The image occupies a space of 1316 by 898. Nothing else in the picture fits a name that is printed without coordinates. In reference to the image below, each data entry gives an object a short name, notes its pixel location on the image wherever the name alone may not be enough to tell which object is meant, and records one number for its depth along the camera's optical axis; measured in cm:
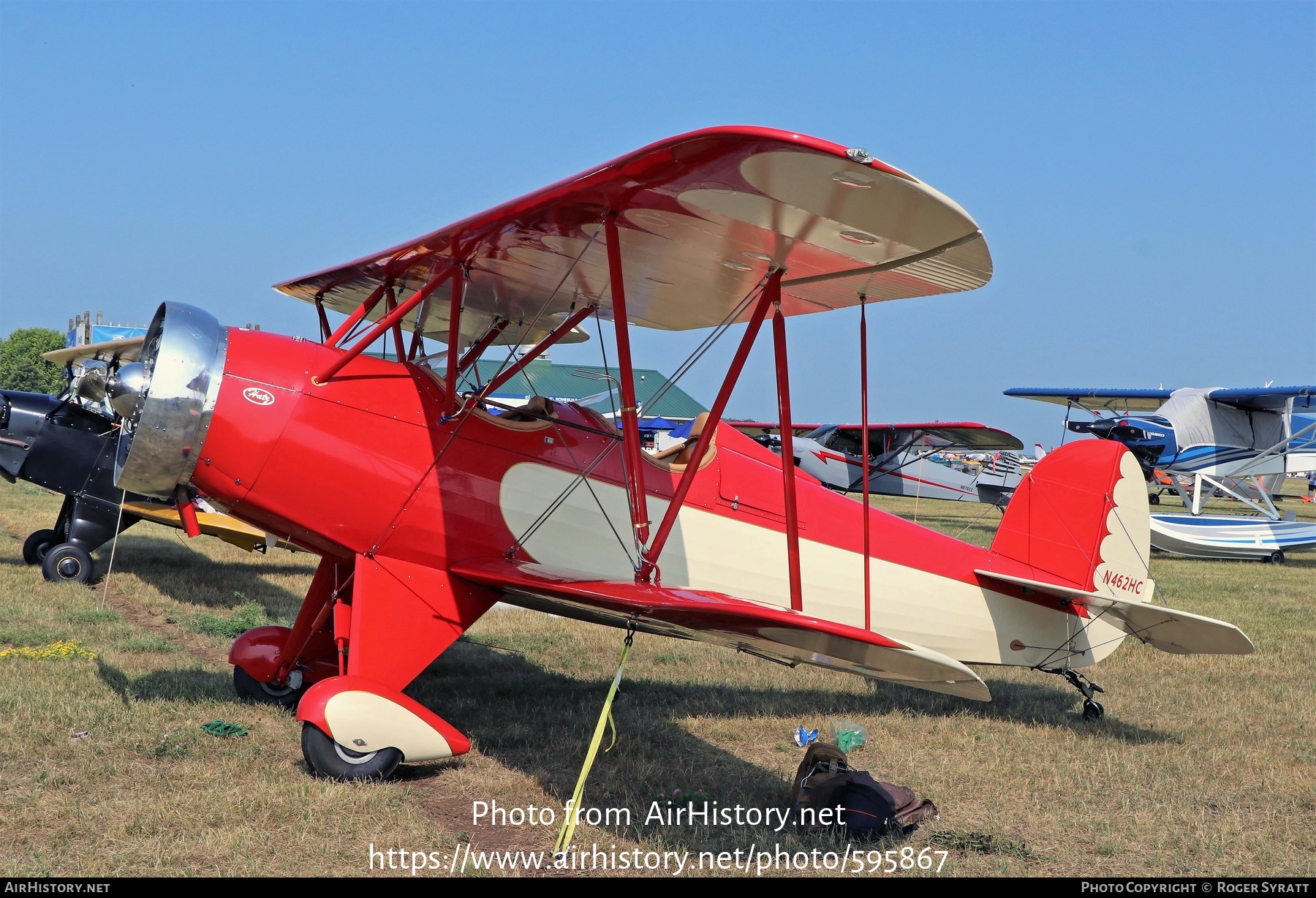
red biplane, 409
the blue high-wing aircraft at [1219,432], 2041
